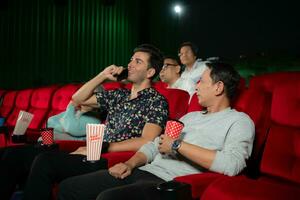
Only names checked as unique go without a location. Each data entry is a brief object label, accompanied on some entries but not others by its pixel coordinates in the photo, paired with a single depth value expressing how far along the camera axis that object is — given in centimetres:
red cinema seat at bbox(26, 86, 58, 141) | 383
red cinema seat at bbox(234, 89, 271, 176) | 160
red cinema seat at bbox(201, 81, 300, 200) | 141
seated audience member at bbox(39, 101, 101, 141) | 241
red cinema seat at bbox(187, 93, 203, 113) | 186
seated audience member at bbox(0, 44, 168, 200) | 157
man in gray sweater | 135
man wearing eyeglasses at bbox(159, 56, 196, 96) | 365
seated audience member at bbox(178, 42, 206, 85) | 379
